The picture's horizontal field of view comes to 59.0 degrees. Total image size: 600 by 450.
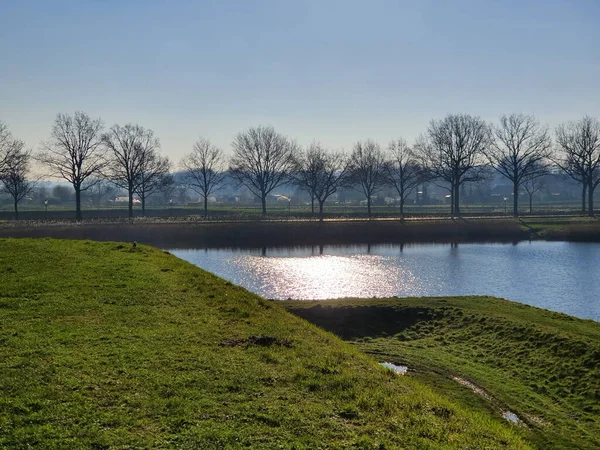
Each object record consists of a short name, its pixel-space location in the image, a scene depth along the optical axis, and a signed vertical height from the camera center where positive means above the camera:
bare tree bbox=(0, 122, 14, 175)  60.12 +5.73
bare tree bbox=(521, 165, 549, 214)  79.16 +4.50
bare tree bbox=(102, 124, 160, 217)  75.81 +6.75
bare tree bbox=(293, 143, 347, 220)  82.19 +5.16
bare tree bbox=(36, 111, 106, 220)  70.44 +6.66
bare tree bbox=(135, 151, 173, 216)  78.38 +5.03
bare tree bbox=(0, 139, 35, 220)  62.06 +4.81
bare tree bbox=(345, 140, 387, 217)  84.19 +5.61
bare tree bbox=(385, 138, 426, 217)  82.69 +5.41
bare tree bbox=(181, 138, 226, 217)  89.00 +6.42
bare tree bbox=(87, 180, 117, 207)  155.05 +4.15
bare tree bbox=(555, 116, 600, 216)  79.50 +6.77
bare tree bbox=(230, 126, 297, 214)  85.88 +7.32
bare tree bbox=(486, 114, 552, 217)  80.31 +6.69
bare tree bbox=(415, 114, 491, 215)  81.12 +8.10
